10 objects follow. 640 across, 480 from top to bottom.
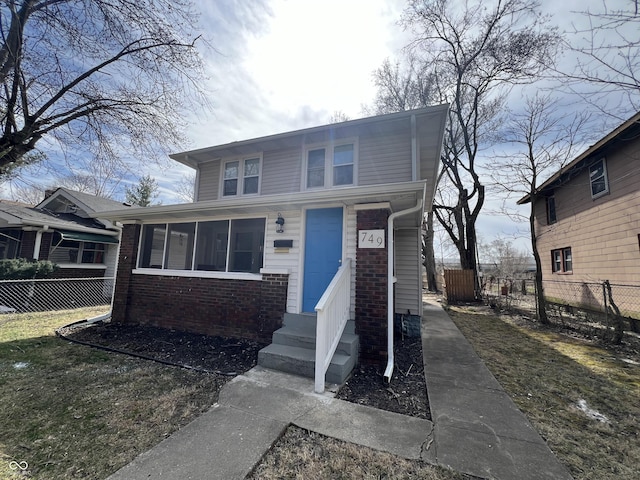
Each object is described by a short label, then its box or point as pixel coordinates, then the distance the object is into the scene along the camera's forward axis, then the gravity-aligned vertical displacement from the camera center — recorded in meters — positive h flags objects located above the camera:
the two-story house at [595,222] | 7.41 +1.87
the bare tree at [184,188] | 22.14 +6.48
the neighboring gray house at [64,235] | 10.21 +1.08
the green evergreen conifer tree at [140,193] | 20.30 +5.43
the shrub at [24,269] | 8.55 -0.30
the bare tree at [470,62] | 10.63 +9.43
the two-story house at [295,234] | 4.48 +0.75
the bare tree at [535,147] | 8.09 +4.13
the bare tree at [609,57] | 3.00 +2.63
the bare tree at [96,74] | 4.89 +3.89
